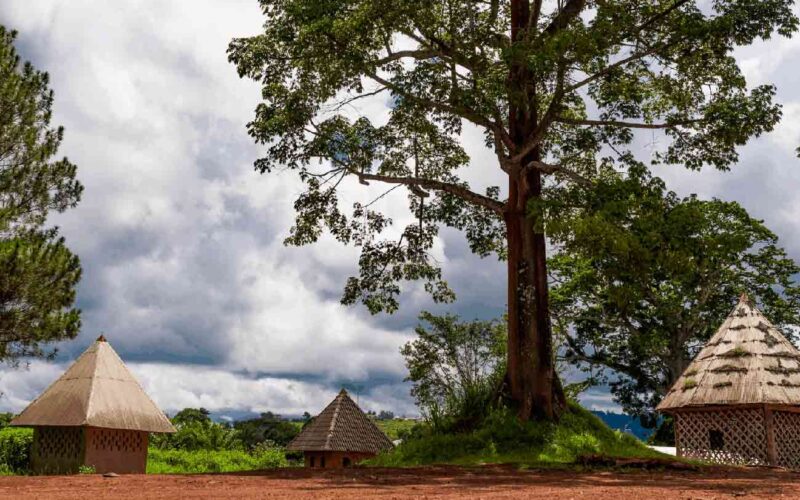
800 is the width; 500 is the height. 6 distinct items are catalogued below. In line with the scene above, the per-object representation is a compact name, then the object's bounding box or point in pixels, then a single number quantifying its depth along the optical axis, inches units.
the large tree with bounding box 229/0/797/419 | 585.0
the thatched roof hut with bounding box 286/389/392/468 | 1333.7
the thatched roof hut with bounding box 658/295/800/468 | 839.1
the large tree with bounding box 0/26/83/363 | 991.6
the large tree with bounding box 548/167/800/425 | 1259.8
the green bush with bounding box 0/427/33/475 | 939.3
